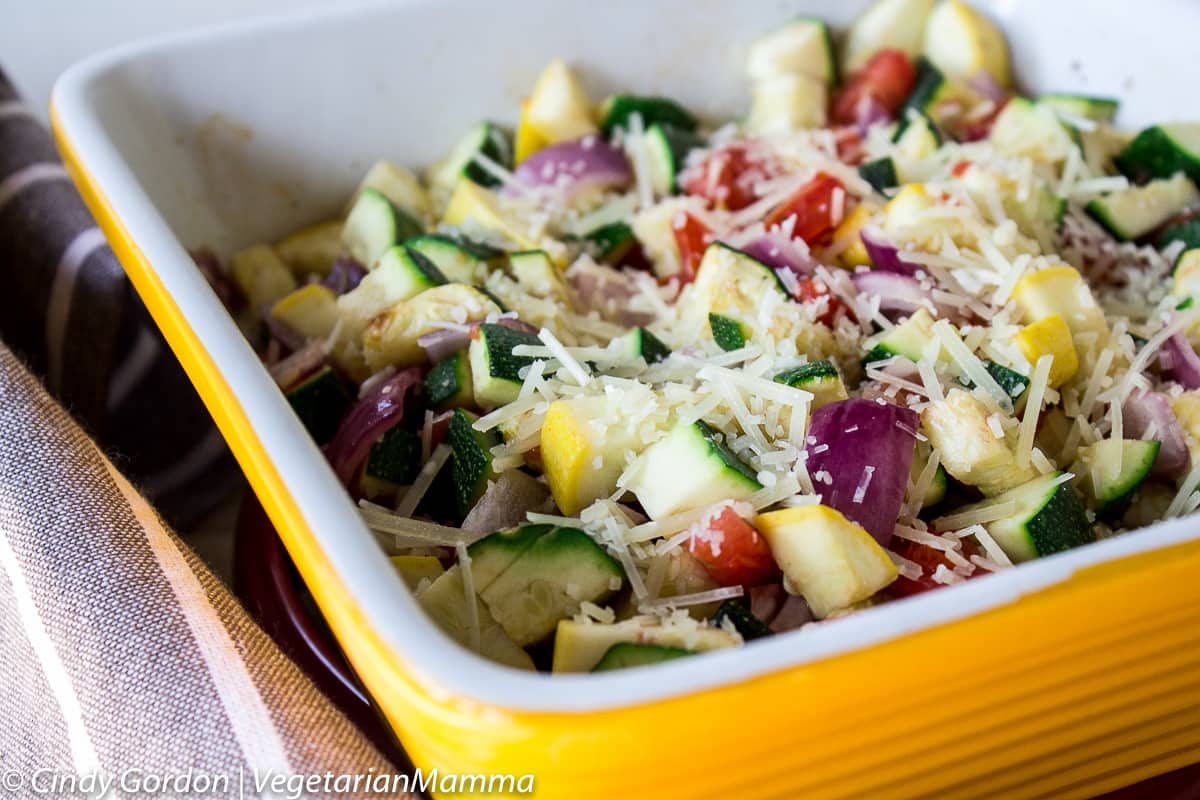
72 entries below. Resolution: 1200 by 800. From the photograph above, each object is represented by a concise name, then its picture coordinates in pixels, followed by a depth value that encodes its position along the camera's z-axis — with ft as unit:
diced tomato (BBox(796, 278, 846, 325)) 1.66
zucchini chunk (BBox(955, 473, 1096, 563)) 1.45
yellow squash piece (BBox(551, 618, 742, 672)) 1.32
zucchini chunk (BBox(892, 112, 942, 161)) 1.91
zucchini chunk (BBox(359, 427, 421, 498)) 1.58
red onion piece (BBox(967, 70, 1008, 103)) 2.03
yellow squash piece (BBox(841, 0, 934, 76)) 2.07
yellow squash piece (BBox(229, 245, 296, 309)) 1.85
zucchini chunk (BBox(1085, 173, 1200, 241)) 1.84
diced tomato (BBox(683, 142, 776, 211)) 1.86
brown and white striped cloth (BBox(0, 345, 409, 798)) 1.36
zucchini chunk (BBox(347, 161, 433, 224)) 1.92
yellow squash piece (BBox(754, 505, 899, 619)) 1.38
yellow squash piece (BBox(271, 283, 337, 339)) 1.77
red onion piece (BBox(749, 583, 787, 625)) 1.43
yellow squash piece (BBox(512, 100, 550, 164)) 1.96
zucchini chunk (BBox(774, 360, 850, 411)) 1.53
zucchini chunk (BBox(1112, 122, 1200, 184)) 1.88
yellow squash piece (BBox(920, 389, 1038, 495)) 1.48
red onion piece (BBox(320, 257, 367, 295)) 1.83
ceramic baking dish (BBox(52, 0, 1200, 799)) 1.22
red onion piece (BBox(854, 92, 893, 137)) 2.01
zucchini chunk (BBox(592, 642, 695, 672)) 1.31
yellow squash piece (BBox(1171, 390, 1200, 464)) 1.55
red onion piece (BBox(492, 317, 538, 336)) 1.63
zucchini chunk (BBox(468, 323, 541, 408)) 1.56
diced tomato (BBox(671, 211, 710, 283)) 1.79
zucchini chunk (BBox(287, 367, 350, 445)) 1.65
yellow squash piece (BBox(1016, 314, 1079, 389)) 1.58
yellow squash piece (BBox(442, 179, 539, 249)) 1.80
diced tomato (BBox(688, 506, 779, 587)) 1.41
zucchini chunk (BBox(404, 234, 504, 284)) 1.75
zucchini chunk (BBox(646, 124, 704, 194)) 1.91
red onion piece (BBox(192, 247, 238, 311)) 1.85
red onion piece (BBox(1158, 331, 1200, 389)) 1.63
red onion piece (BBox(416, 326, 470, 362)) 1.64
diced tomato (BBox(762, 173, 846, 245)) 1.78
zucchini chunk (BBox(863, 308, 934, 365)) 1.59
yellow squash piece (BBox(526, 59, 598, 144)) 1.95
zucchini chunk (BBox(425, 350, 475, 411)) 1.60
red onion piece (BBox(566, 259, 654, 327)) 1.75
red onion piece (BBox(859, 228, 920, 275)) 1.69
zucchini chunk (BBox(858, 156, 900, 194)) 1.85
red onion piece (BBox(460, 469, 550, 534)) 1.51
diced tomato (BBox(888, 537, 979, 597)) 1.44
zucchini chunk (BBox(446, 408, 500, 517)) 1.53
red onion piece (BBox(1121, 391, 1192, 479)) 1.55
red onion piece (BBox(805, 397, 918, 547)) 1.46
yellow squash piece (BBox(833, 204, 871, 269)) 1.75
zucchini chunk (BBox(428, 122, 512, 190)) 1.94
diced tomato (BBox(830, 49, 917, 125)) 2.04
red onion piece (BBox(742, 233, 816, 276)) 1.71
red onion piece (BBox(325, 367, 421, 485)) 1.58
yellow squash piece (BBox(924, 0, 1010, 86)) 2.04
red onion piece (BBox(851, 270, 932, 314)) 1.65
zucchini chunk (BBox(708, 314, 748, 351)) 1.62
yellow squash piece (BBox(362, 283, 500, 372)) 1.65
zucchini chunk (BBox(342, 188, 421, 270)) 1.84
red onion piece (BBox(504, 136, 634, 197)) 1.89
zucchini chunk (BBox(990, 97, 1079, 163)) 1.90
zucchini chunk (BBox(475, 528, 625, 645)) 1.42
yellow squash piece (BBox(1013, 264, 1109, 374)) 1.63
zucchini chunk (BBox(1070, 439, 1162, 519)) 1.53
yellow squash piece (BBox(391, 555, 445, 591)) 1.45
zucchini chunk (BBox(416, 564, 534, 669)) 1.40
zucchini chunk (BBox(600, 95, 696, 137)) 1.99
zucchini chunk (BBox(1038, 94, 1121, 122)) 1.99
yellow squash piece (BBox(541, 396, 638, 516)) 1.47
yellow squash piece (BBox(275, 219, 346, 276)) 1.90
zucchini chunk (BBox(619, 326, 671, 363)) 1.62
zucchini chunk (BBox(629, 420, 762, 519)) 1.43
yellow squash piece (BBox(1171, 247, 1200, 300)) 1.70
